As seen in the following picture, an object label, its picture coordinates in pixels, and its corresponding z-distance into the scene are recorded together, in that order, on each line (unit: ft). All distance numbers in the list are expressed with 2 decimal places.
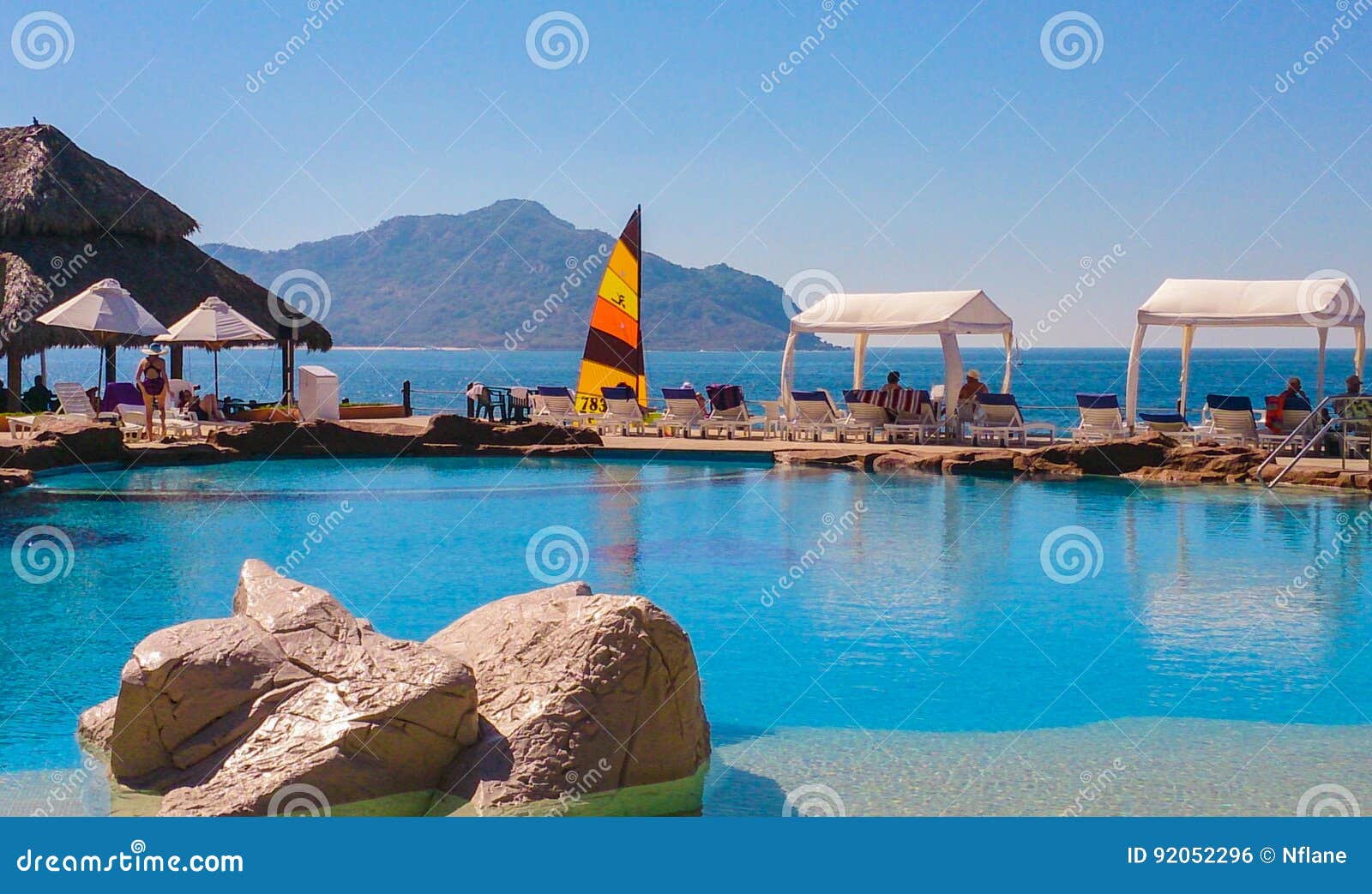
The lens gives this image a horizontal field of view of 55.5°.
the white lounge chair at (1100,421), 56.70
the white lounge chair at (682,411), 63.05
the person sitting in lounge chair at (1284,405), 53.48
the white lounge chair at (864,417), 60.90
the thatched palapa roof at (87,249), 67.97
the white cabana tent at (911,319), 59.98
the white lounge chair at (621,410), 64.18
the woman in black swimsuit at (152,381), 57.57
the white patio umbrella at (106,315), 59.88
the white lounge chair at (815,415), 61.98
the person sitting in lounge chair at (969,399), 61.21
